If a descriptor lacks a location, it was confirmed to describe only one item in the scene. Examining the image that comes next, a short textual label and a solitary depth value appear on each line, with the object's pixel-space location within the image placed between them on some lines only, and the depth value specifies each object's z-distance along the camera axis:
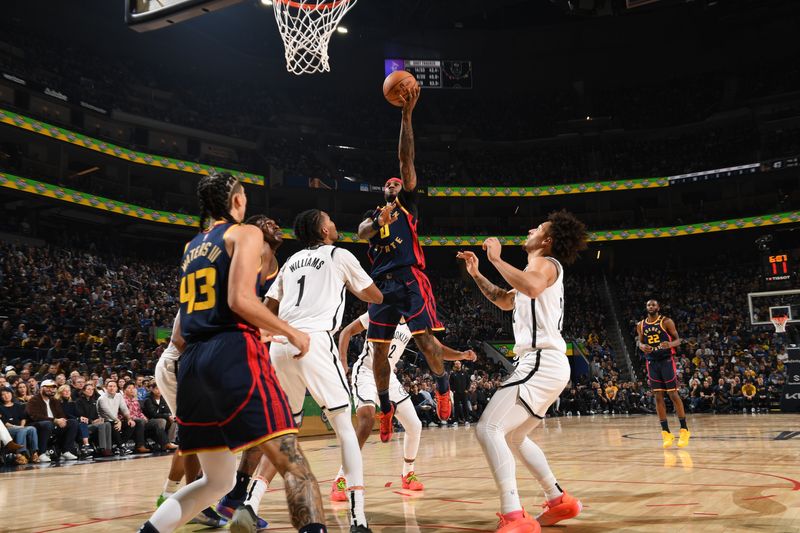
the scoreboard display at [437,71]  35.41
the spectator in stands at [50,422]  11.64
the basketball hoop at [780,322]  21.34
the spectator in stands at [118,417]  12.66
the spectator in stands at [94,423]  12.46
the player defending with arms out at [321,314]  4.48
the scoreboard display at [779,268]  21.45
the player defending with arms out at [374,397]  6.39
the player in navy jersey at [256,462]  4.67
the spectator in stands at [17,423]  11.21
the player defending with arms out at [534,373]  4.35
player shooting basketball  6.49
